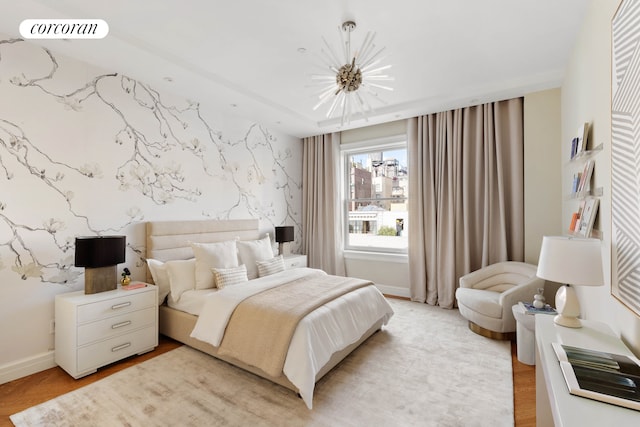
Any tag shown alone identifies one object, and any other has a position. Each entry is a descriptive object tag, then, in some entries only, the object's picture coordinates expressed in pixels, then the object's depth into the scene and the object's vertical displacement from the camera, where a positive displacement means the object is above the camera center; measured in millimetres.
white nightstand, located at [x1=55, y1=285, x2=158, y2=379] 2334 -1004
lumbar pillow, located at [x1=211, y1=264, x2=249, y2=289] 3041 -691
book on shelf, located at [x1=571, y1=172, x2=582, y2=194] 2271 +241
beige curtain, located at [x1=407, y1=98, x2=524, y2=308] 3646 +243
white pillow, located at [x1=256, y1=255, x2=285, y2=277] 3619 -701
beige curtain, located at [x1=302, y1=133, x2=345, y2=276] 5184 +146
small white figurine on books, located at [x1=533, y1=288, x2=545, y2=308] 2572 -804
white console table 846 -613
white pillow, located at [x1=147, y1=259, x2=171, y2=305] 3047 -697
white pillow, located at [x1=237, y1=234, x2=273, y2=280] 3631 -547
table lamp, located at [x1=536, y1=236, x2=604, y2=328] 1412 -282
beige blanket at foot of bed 2115 -888
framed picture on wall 1170 +253
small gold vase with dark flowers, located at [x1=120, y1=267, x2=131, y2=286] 2807 -651
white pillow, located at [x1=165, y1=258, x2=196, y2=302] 2967 -676
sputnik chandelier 2352 +1473
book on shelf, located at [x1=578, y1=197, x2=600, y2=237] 1835 -28
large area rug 1866 -1344
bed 2092 -908
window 4855 +261
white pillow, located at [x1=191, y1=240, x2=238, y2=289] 3078 -528
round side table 2464 -1095
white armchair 2889 -916
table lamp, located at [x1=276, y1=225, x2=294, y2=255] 4660 -372
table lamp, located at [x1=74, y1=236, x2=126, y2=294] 2449 -407
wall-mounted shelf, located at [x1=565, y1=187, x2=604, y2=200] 1761 +128
